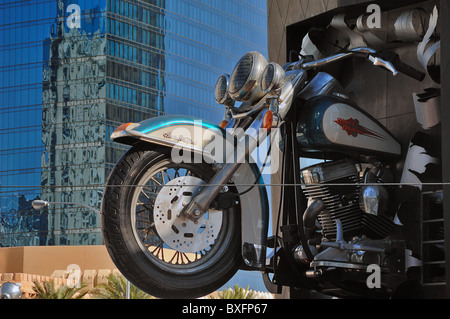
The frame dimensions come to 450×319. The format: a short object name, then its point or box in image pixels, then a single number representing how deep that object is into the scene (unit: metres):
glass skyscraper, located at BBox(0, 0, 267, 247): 69.00
